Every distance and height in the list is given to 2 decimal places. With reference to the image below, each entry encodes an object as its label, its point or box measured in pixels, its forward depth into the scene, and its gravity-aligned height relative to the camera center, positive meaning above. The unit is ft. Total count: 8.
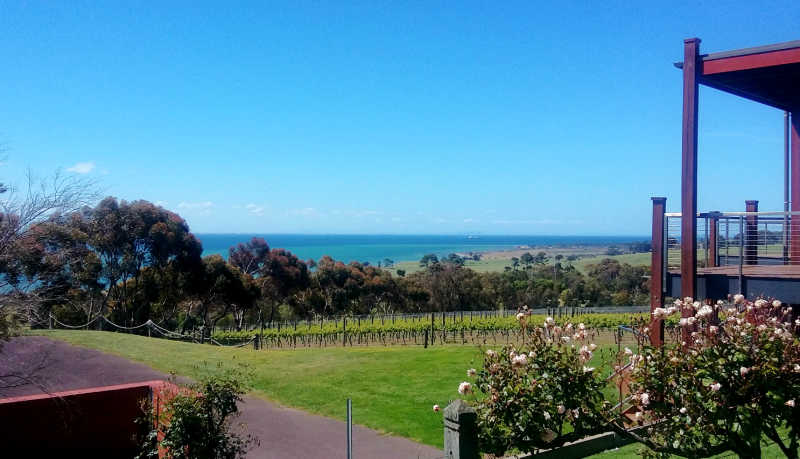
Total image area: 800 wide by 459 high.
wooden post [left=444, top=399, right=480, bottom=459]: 14.55 -5.02
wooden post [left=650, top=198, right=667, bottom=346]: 29.45 -1.29
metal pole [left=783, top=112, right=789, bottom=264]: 34.47 +3.86
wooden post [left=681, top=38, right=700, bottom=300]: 28.37 +2.87
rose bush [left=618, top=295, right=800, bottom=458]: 12.29 -3.31
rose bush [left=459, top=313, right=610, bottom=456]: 13.58 -3.74
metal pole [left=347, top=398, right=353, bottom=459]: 18.49 -6.46
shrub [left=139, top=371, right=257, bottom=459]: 21.71 -7.21
